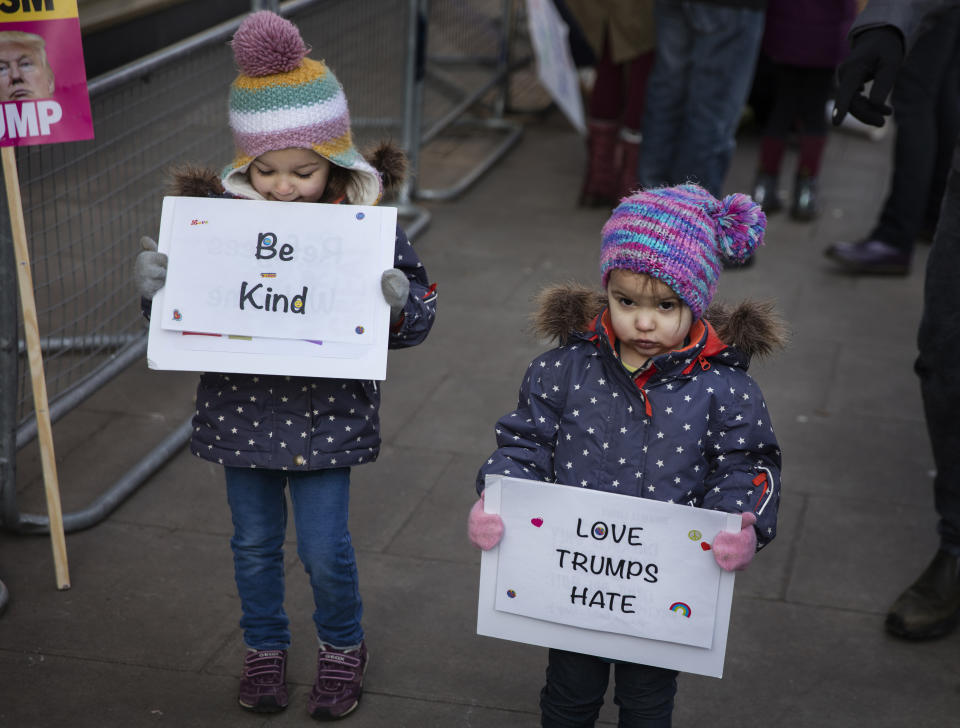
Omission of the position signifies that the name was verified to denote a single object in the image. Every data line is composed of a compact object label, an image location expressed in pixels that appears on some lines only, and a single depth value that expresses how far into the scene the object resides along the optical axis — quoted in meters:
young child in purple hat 2.41
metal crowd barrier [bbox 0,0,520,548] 3.73
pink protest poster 3.12
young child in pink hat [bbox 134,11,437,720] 2.71
